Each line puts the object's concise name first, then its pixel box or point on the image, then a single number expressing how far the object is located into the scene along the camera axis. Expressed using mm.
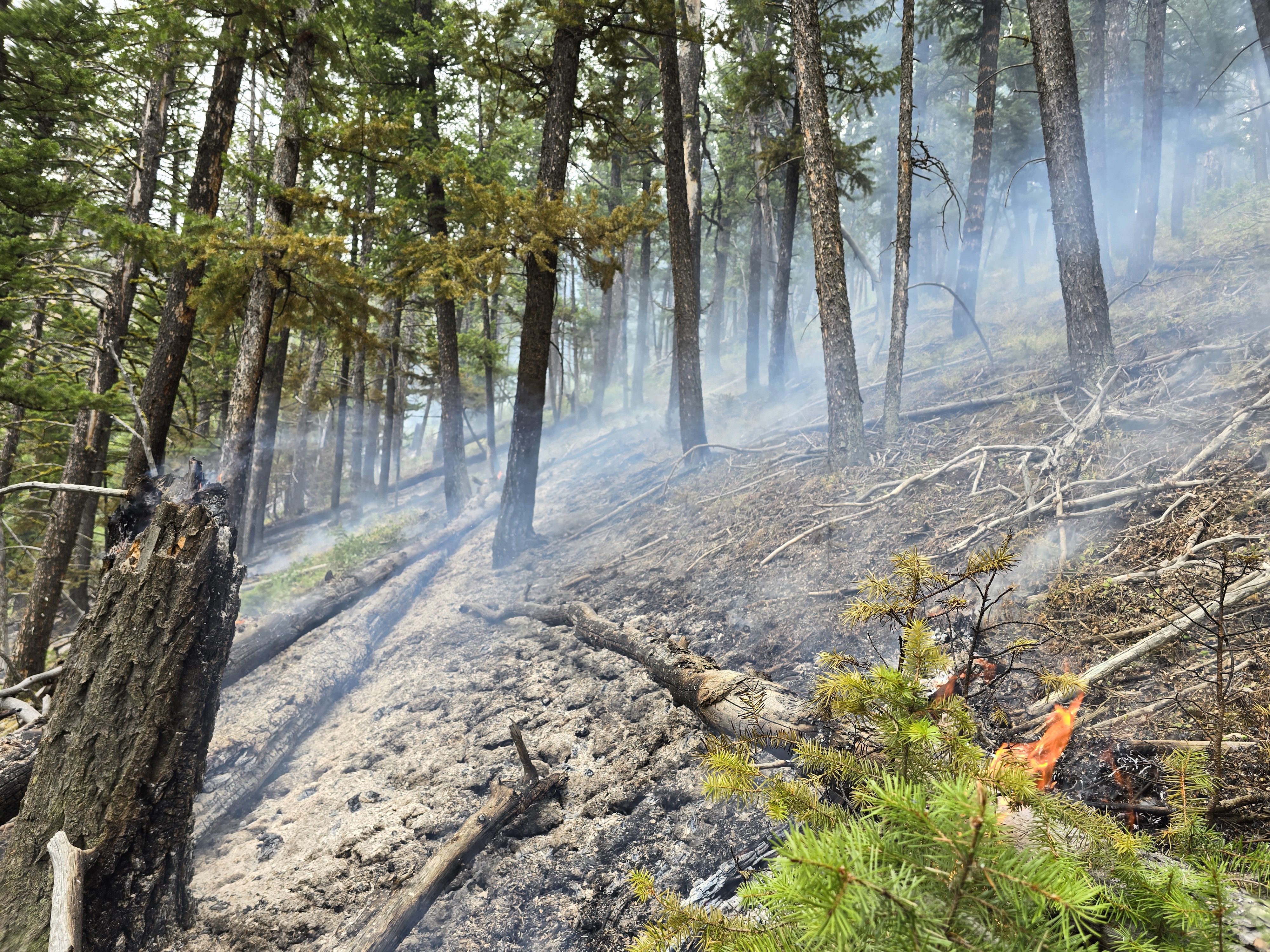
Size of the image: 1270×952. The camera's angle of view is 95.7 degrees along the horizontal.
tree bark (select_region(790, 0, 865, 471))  7324
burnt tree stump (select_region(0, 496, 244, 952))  2623
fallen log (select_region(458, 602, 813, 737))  3090
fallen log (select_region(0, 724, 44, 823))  3449
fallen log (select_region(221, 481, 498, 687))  7047
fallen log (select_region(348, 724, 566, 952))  2818
